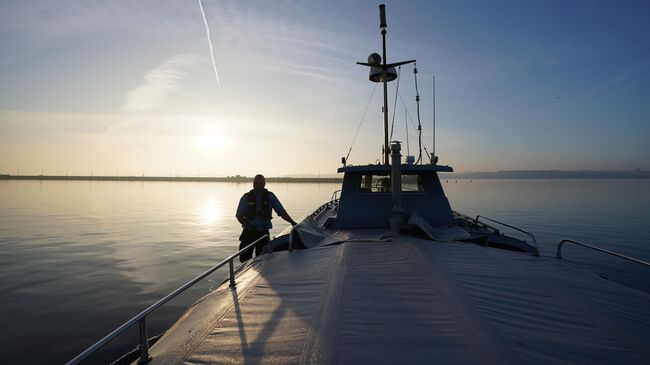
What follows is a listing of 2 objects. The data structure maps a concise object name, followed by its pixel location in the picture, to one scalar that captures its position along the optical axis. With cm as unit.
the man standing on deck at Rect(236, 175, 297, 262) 820
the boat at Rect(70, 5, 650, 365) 286
